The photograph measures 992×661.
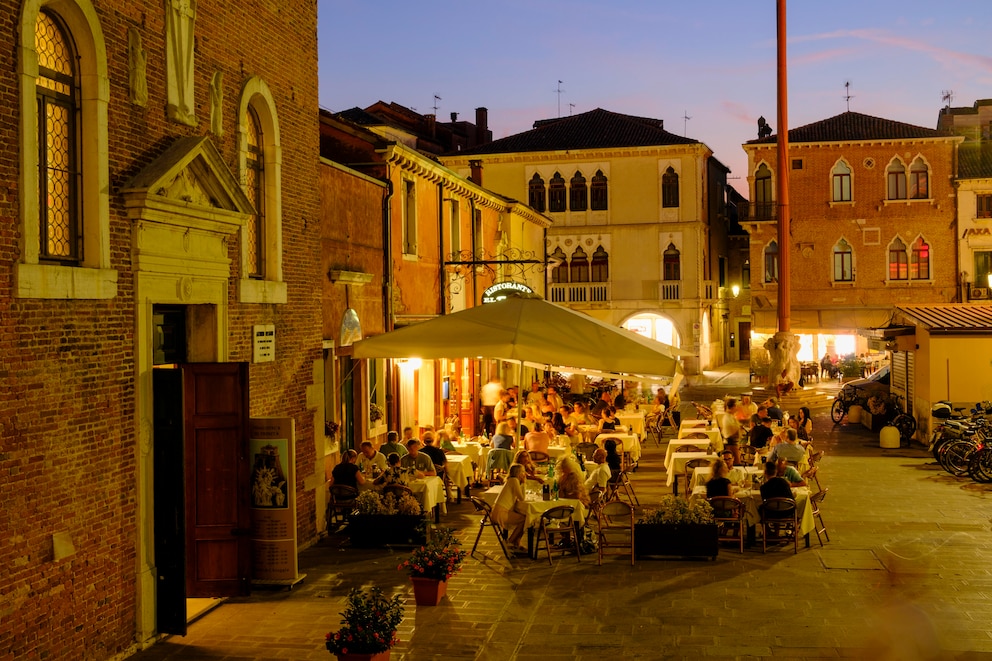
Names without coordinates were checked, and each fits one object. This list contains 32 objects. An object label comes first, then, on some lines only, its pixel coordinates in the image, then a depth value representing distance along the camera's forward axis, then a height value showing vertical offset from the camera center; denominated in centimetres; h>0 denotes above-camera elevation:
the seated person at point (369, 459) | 1531 -158
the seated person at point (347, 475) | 1440 -168
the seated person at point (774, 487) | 1353 -182
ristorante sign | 2262 +127
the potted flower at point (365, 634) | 822 -221
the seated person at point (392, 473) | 1412 -163
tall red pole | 3450 +528
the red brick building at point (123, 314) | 801 +37
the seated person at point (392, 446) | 1622 -146
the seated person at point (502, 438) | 1802 -152
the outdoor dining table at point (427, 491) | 1471 -197
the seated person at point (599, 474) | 1513 -186
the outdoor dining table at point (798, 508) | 1356 -212
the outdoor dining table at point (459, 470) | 1700 -194
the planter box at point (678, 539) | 1295 -237
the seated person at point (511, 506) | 1317 -196
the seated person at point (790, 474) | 1449 -179
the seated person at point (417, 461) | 1551 -162
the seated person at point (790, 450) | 1634 -164
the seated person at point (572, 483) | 1374 -175
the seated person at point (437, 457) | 1648 -166
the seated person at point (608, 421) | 2131 -149
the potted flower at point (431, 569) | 1098 -228
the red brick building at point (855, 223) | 4584 +536
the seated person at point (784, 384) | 3381 -126
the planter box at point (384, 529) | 1360 -230
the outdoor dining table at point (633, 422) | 2373 -167
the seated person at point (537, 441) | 1800 -157
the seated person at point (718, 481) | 1375 -177
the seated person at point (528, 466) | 1483 -166
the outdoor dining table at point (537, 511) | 1314 -203
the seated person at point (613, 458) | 1709 -181
